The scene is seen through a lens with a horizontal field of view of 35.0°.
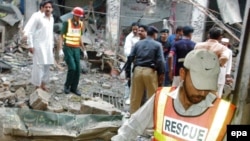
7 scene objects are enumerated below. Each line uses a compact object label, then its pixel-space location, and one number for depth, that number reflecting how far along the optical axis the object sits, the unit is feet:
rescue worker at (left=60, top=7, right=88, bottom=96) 21.83
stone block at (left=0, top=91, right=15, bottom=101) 20.24
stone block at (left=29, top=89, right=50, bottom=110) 18.97
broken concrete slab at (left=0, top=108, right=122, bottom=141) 15.47
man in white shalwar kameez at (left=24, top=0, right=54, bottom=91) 21.36
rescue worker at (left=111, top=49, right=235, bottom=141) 6.65
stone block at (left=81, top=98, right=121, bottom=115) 18.22
